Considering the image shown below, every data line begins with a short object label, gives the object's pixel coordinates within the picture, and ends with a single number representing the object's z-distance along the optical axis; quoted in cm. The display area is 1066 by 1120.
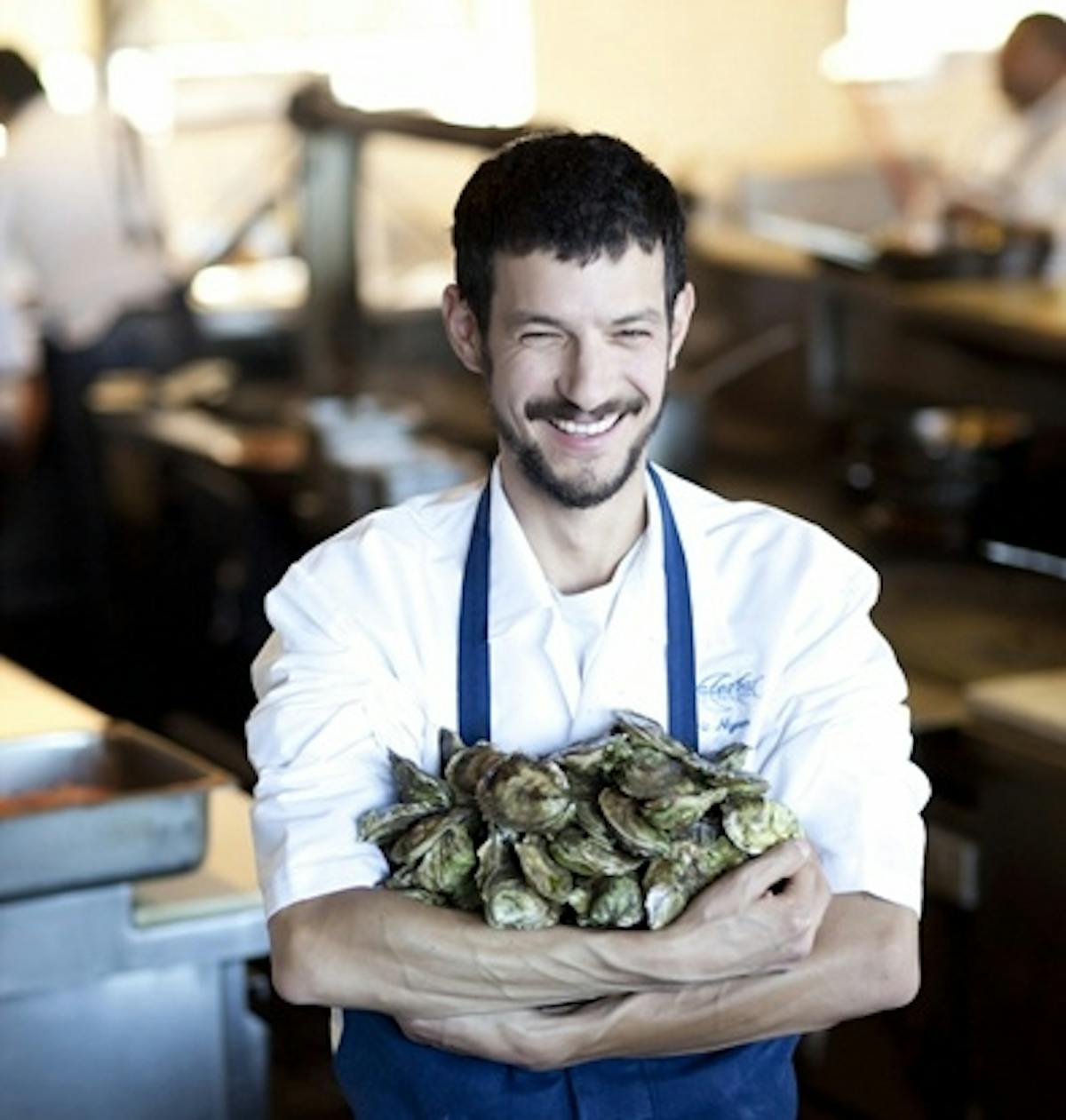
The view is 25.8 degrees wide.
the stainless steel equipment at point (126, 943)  234
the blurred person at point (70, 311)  559
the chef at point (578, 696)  158
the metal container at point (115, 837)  231
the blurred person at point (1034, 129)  599
